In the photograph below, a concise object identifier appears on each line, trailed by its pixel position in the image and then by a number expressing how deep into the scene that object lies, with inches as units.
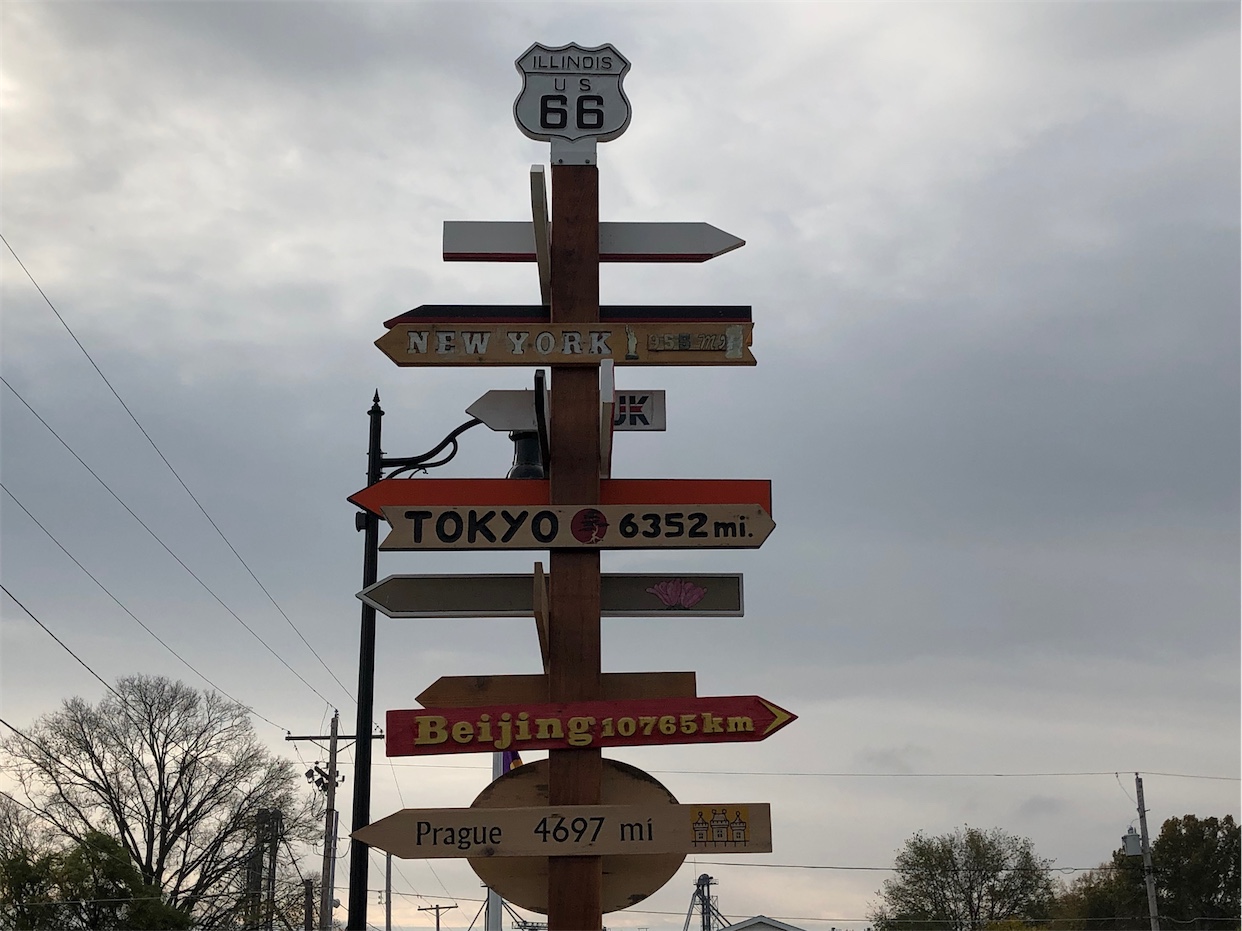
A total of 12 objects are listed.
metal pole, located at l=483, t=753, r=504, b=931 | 544.4
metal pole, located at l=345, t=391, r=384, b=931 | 371.9
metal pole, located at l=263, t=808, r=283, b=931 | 1401.3
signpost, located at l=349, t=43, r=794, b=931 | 282.8
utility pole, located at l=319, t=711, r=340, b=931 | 965.6
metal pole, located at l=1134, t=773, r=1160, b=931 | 1325.0
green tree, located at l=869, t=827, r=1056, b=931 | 2180.1
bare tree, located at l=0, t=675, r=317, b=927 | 1384.1
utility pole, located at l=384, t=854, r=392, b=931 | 1640.0
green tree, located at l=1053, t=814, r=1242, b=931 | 2009.1
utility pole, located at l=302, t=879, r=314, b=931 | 1249.6
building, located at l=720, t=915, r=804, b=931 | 909.2
